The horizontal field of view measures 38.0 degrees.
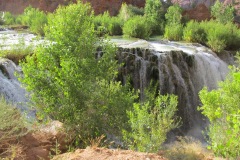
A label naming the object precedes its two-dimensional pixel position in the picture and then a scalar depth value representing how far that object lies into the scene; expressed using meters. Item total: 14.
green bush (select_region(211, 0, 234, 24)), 19.15
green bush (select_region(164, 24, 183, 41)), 15.55
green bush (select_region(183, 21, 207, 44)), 14.92
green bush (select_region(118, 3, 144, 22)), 19.39
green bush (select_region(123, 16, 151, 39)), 15.03
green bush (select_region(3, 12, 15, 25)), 20.12
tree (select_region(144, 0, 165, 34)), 17.72
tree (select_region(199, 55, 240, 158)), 5.30
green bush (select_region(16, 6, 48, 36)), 15.05
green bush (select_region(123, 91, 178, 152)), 4.89
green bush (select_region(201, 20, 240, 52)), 13.88
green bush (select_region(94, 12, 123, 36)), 16.43
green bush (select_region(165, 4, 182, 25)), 17.75
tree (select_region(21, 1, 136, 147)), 5.71
